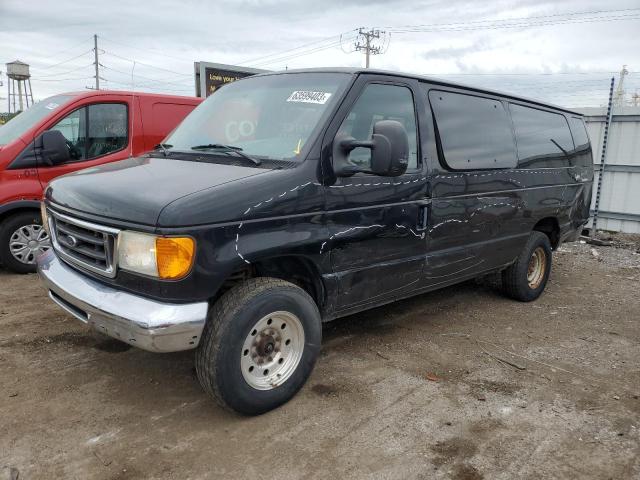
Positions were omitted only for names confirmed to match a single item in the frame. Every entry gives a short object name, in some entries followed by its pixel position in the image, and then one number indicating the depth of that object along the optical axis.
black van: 2.71
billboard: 12.23
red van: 5.70
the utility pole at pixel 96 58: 55.56
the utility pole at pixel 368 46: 48.66
